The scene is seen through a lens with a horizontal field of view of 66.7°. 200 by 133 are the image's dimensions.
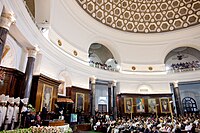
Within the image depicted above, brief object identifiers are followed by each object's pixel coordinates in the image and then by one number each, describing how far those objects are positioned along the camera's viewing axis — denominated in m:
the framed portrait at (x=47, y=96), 9.73
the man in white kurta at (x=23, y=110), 7.04
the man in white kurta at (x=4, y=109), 6.19
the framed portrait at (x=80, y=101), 13.37
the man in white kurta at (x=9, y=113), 6.39
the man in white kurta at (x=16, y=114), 7.10
